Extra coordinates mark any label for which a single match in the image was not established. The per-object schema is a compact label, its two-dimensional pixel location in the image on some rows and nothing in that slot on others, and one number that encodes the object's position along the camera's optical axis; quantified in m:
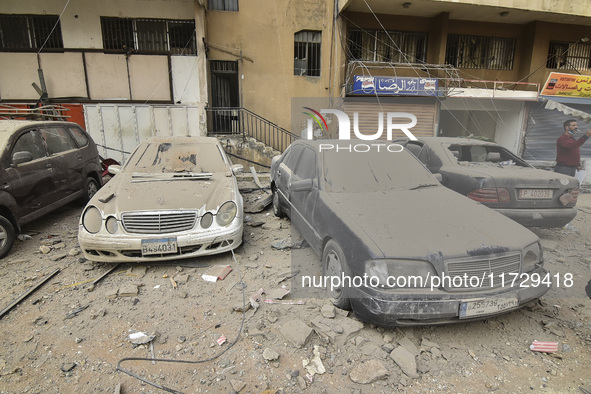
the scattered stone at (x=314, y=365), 2.28
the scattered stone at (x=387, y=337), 2.58
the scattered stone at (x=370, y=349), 2.44
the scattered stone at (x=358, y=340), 2.53
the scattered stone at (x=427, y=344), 2.53
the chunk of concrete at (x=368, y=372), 2.21
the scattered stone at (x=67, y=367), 2.25
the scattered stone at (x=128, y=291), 3.19
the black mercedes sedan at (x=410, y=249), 2.37
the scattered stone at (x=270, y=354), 2.36
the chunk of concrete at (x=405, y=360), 2.27
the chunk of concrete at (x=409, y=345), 2.47
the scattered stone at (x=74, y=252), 4.16
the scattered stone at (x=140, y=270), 3.62
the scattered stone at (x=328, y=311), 2.80
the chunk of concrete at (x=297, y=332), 2.52
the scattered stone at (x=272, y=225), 5.12
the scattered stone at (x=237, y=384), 2.11
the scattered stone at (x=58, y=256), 4.05
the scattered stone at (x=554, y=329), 2.72
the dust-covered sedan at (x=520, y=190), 4.27
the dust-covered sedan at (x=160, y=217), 3.50
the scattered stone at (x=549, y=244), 4.59
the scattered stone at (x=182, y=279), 3.46
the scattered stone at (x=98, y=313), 2.87
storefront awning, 9.95
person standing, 6.22
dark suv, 4.20
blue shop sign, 11.04
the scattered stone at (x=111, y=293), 3.18
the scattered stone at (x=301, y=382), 2.16
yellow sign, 12.20
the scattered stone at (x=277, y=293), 3.18
